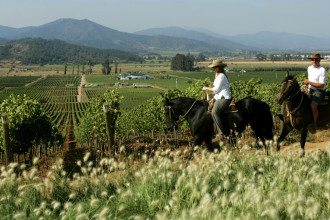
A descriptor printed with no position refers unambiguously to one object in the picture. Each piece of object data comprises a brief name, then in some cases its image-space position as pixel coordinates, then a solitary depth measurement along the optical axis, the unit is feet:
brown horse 45.93
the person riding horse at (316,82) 47.06
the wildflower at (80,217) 18.34
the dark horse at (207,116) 48.37
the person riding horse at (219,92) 44.39
